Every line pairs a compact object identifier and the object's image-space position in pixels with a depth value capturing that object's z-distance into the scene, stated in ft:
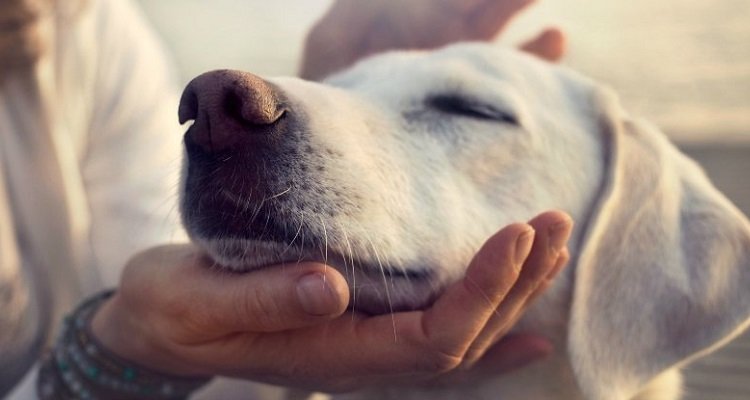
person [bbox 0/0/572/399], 1.90
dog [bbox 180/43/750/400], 1.87
